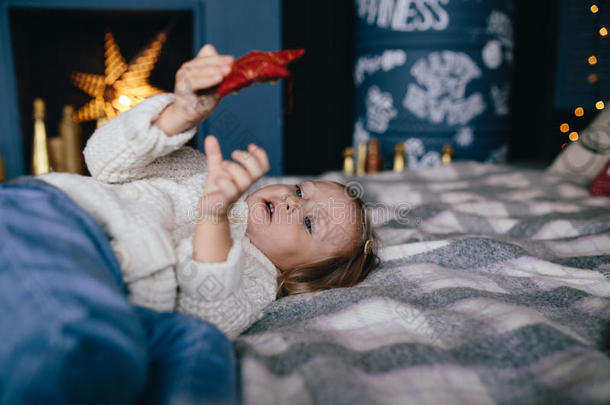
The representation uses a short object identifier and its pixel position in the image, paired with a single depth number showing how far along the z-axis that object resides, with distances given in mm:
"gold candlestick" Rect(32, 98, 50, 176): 1695
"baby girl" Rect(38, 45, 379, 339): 538
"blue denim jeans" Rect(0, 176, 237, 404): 329
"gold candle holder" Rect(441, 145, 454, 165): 1827
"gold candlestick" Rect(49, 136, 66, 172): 1746
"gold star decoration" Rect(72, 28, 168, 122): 1764
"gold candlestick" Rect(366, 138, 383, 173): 1854
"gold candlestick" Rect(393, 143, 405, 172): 1855
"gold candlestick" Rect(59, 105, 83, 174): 1713
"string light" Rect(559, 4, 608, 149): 1424
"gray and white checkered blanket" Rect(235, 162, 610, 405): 423
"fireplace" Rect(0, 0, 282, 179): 1647
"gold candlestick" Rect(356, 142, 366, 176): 1930
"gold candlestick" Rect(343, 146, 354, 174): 1907
